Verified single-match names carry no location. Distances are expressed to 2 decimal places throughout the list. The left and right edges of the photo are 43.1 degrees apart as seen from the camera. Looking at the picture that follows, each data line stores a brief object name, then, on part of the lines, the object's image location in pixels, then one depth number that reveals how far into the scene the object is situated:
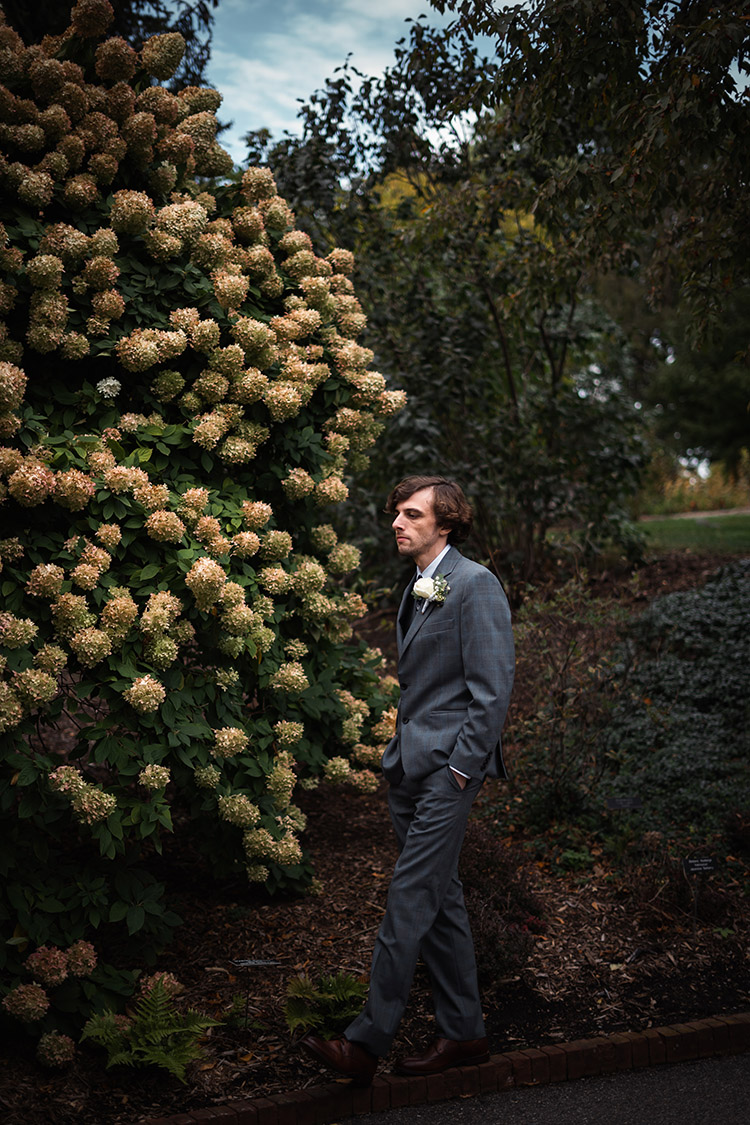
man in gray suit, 3.00
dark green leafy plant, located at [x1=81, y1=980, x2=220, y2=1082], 3.07
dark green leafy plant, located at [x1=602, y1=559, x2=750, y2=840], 5.20
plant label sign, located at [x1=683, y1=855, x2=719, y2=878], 4.00
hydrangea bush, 3.37
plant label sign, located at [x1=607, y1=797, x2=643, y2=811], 4.49
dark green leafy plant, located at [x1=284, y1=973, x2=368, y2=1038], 3.22
